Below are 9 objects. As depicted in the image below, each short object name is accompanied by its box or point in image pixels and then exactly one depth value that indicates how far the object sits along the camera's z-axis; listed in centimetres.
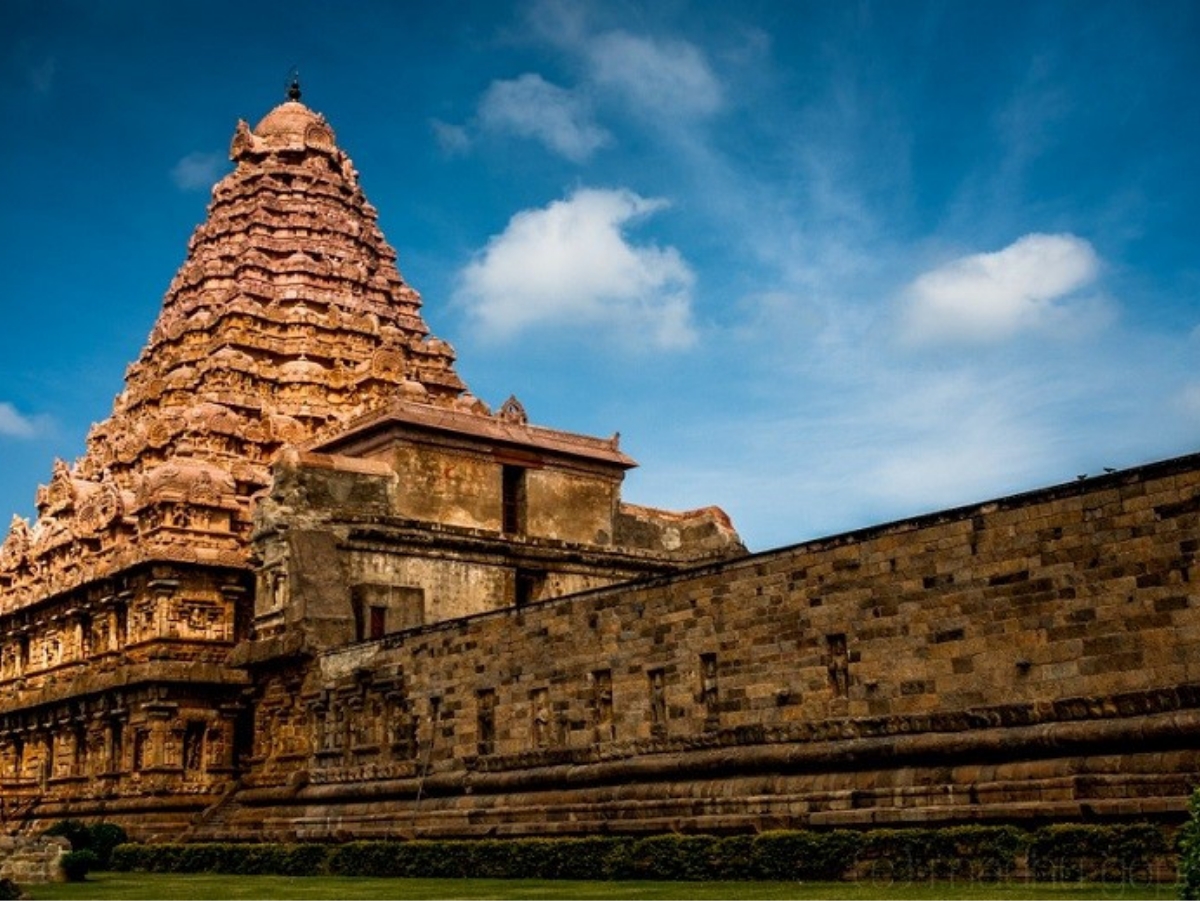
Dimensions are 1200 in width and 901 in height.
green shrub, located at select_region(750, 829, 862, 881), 1766
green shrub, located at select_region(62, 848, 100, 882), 2298
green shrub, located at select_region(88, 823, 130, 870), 2798
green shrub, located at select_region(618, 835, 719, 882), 1930
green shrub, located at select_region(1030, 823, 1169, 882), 1492
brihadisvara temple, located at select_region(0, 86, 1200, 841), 1684
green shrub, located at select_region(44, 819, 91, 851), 2684
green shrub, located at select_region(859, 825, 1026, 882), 1609
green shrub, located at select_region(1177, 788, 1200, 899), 998
